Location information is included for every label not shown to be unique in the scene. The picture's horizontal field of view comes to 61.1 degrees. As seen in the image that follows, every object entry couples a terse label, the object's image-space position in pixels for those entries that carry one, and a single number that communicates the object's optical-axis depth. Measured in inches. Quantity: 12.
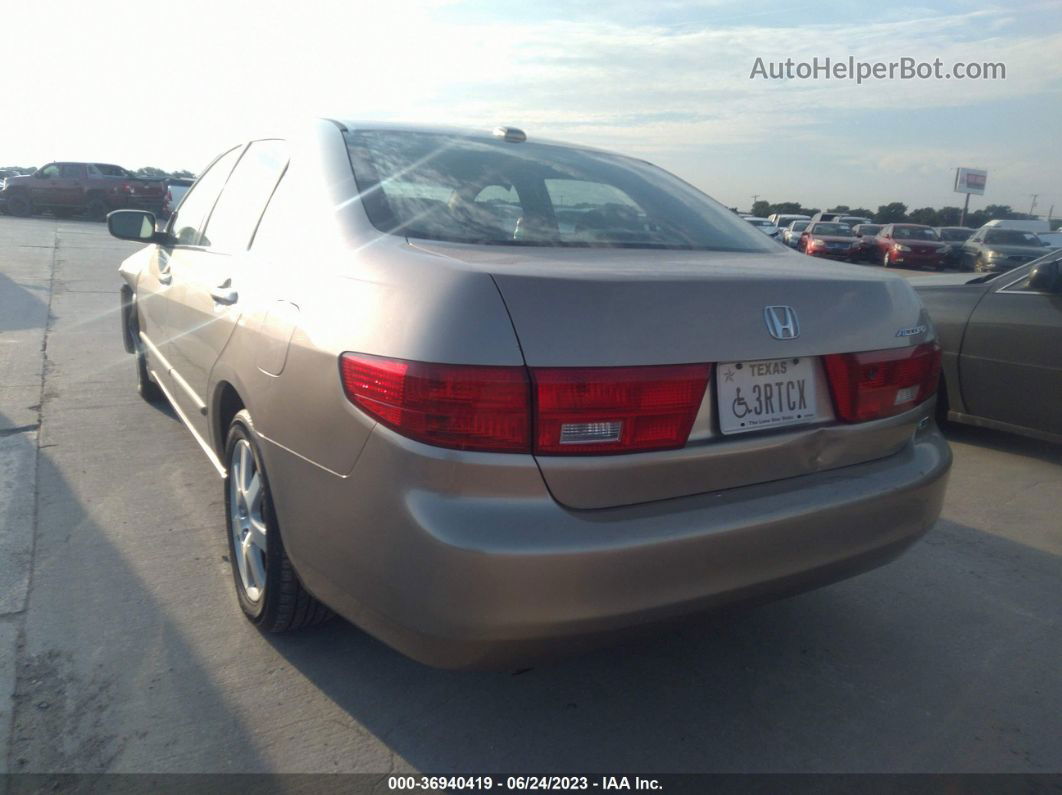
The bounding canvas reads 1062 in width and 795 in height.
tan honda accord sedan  79.4
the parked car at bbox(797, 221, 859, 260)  1088.8
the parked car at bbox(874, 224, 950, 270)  1039.6
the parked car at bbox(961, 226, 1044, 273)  908.6
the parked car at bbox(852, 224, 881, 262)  1119.0
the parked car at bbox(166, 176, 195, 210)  1154.8
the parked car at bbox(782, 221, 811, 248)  1238.9
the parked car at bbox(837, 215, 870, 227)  1389.0
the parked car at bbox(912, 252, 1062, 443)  191.2
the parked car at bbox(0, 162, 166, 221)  1083.9
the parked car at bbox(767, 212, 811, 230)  1457.7
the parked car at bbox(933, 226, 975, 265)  1035.9
